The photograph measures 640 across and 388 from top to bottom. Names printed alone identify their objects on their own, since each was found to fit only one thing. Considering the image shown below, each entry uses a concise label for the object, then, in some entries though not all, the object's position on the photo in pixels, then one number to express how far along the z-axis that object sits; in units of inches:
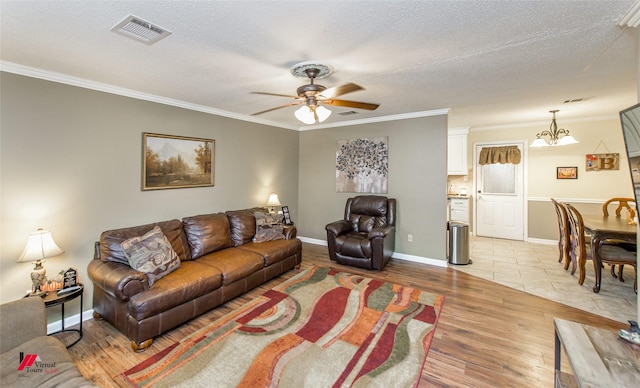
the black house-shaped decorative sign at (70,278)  97.8
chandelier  174.4
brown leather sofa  90.4
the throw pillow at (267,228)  156.9
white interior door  233.0
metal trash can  172.4
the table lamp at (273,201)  192.9
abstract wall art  191.8
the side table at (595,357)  47.4
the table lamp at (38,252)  90.0
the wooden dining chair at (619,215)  141.1
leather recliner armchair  158.4
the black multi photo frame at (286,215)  211.8
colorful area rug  76.1
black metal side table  88.4
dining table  123.5
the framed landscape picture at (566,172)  209.5
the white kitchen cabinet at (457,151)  223.6
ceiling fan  95.0
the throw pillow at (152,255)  99.3
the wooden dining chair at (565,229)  156.7
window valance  229.9
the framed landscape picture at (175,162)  132.6
